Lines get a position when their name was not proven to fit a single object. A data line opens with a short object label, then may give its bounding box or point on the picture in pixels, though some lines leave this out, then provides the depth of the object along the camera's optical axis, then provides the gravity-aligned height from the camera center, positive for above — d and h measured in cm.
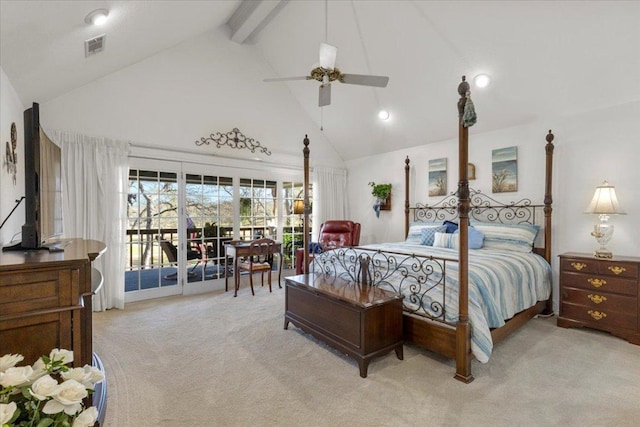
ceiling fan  285 +129
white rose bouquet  82 -49
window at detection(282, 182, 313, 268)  594 -17
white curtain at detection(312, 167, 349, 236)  630 +32
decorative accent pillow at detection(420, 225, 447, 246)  445 -33
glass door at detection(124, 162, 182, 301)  438 -32
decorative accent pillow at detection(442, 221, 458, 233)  436 -22
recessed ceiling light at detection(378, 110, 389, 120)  514 +156
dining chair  469 -68
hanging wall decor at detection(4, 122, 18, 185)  234 +42
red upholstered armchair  567 -43
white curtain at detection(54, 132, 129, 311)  382 +16
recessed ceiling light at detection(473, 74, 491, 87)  386 +160
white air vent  272 +147
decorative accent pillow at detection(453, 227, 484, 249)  398 -36
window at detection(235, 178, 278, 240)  540 +2
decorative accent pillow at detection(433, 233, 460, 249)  408 -40
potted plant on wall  581 +26
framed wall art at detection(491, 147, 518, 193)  428 +56
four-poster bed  241 -61
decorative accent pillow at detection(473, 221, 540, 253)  383 -32
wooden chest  247 -90
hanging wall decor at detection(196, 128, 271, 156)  498 +112
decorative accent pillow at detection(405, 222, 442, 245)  473 -32
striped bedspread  245 -72
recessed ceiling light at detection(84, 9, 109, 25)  226 +142
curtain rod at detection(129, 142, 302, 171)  439 +86
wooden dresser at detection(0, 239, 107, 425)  142 -44
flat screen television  189 +14
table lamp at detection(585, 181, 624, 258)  323 +1
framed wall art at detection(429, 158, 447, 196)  507 +54
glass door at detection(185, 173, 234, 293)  484 -25
